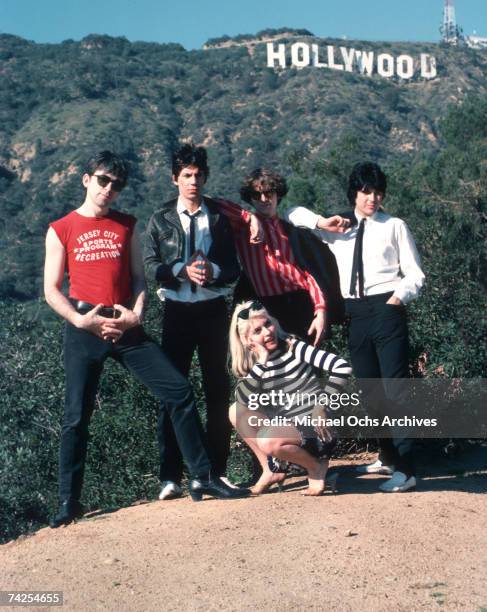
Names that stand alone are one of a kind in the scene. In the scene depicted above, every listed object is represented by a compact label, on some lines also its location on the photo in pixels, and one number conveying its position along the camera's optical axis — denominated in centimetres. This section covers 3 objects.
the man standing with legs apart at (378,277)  495
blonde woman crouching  470
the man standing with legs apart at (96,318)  443
